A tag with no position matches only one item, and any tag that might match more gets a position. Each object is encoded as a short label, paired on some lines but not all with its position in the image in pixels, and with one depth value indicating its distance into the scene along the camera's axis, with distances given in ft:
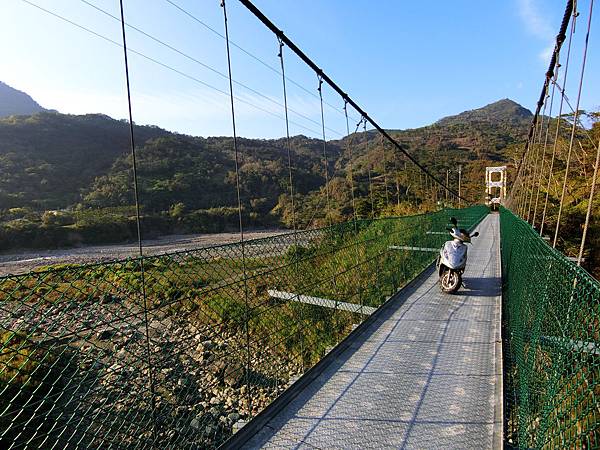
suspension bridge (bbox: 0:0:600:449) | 4.36
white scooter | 14.33
